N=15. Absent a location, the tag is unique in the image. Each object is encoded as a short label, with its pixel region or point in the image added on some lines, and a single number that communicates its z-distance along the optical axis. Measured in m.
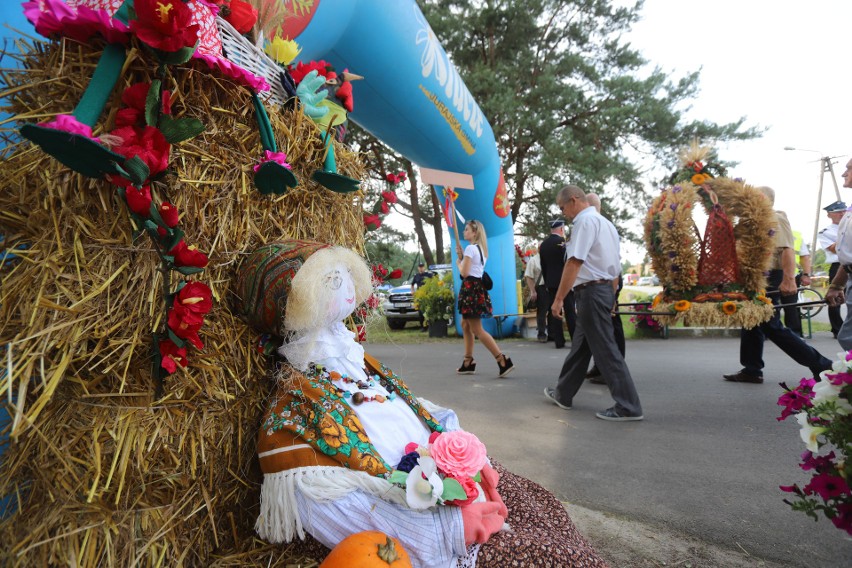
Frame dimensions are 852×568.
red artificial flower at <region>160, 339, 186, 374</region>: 1.17
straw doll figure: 1.28
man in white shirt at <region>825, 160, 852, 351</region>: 3.39
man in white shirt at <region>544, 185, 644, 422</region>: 3.81
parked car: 12.73
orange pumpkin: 1.14
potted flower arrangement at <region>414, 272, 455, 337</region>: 10.01
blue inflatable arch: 3.49
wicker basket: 1.39
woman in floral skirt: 5.61
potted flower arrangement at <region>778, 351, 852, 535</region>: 1.40
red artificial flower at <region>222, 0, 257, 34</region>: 1.47
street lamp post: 22.45
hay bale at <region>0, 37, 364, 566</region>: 1.13
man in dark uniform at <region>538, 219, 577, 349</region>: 7.24
